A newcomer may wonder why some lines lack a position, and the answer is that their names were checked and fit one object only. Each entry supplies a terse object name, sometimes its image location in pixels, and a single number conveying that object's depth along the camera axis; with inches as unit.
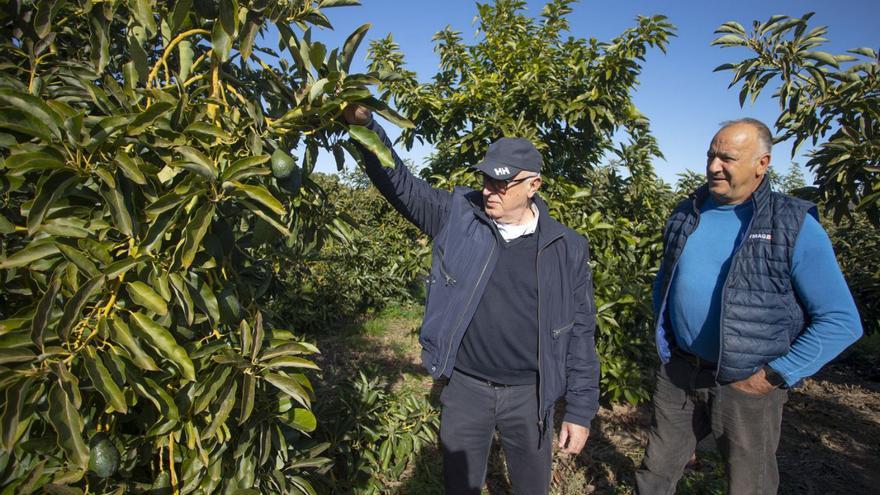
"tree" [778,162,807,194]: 828.6
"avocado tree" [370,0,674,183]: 138.6
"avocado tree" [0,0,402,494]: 38.4
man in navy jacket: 79.7
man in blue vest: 72.0
